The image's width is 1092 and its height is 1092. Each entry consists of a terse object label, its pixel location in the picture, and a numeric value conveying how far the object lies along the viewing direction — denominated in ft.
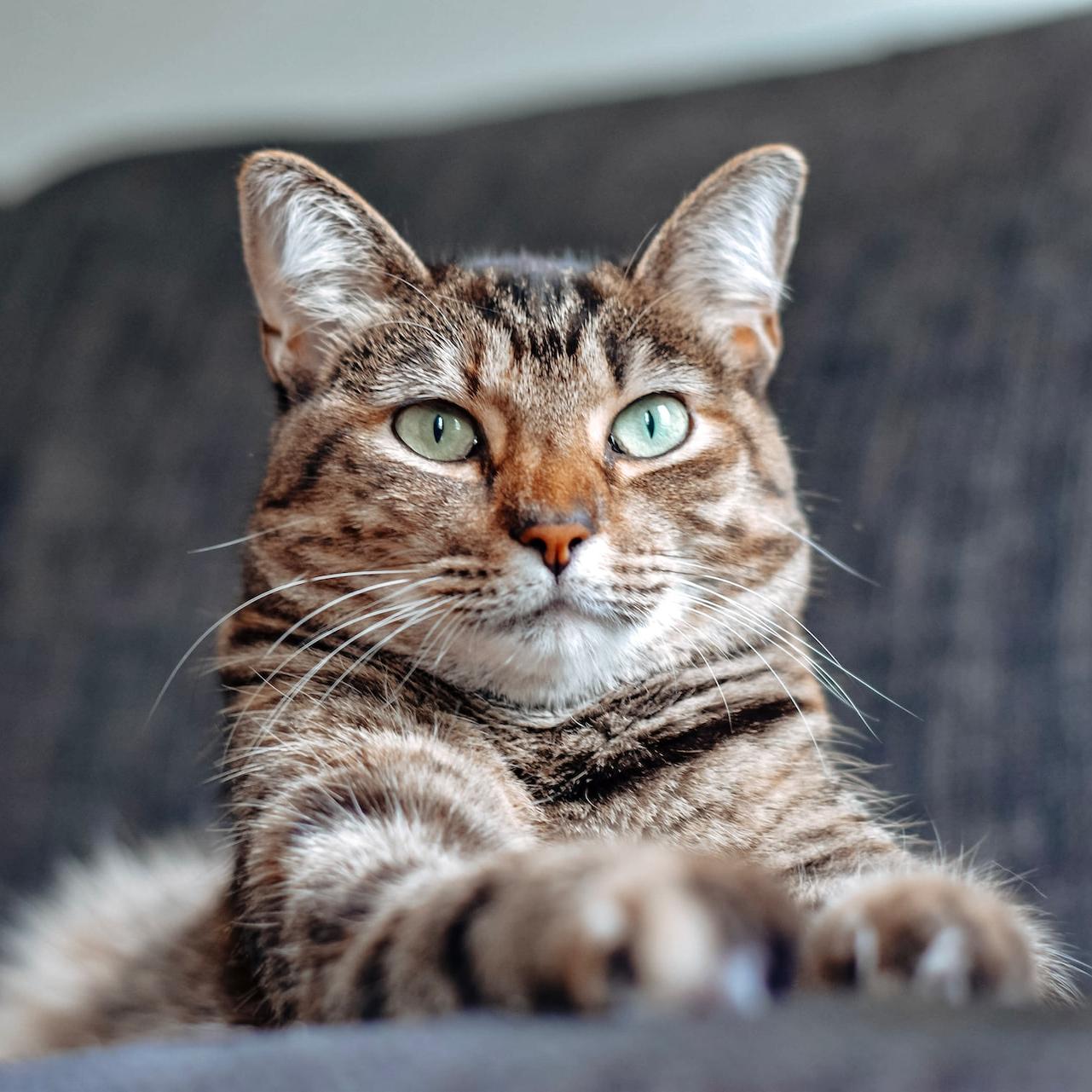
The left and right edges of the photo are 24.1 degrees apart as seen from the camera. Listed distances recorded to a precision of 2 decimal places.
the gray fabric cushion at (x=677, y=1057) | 1.17
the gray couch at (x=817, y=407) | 1.90
